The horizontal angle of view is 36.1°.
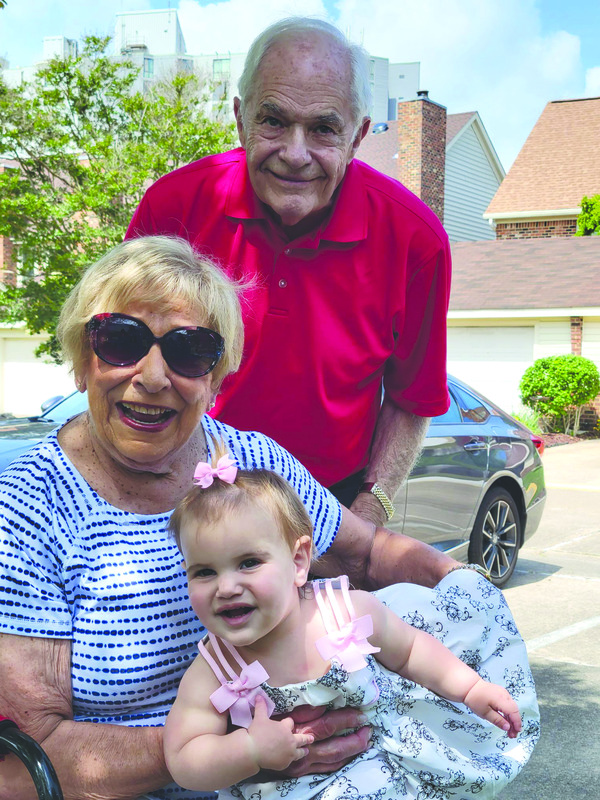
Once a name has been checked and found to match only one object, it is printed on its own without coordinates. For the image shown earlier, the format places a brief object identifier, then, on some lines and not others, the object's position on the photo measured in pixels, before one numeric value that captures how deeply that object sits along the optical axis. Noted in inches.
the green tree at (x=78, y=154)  599.5
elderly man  113.7
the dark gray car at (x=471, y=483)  264.7
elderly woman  75.1
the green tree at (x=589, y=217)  1112.8
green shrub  796.0
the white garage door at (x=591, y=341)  856.9
